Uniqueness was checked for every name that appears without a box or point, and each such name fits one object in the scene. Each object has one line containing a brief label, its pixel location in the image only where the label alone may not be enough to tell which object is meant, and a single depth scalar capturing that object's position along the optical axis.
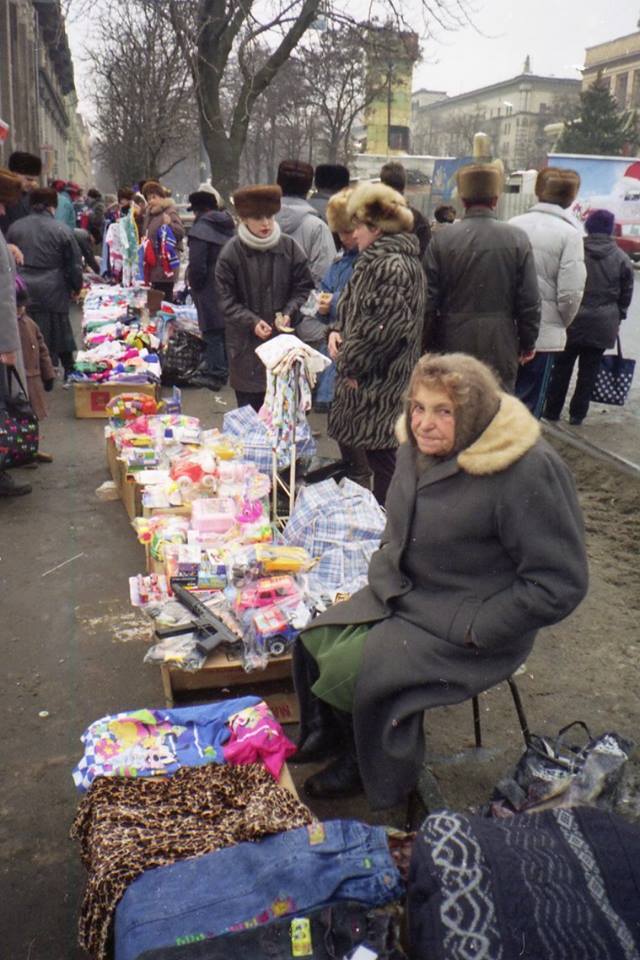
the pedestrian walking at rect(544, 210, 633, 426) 7.33
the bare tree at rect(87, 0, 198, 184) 20.84
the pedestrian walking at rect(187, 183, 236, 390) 8.44
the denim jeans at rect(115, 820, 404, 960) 2.11
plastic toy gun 3.53
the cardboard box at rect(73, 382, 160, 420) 8.06
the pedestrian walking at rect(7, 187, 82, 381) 8.13
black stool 2.89
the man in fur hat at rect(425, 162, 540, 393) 5.09
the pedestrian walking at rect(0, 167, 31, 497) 5.50
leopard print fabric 2.27
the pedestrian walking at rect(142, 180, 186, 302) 10.14
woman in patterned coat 4.13
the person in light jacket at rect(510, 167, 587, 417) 6.22
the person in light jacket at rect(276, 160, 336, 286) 7.25
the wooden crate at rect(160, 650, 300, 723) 3.57
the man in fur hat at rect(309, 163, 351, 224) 8.22
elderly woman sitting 2.58
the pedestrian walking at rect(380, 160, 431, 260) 6.81
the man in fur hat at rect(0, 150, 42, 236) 9.28
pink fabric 2.84
